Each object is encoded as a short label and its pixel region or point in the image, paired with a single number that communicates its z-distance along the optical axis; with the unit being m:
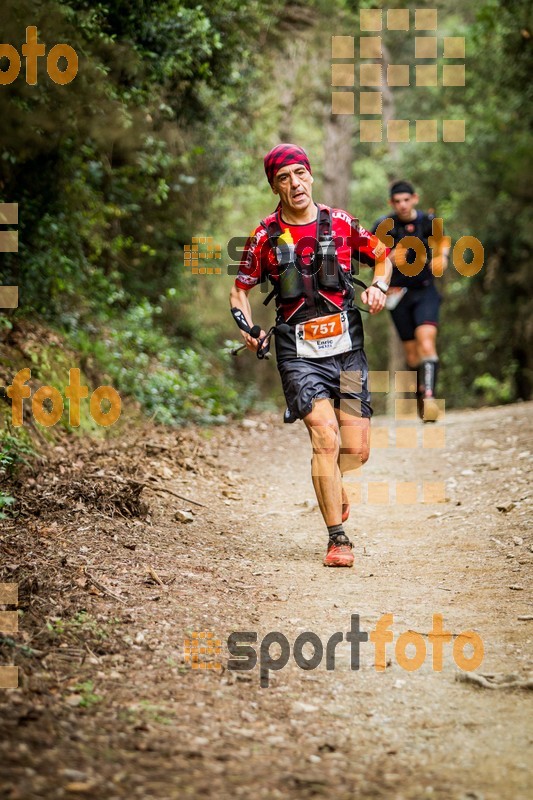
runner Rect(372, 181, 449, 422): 17.98
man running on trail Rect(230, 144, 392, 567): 10.67
